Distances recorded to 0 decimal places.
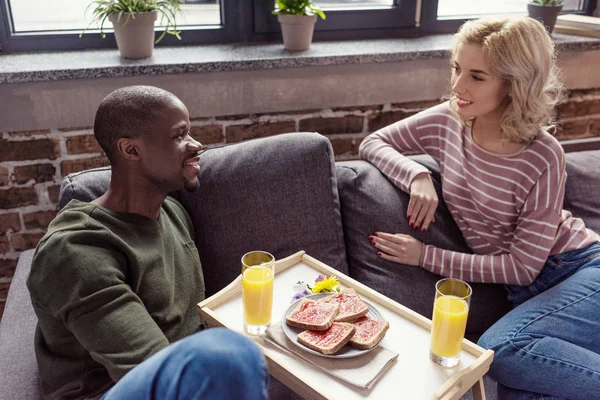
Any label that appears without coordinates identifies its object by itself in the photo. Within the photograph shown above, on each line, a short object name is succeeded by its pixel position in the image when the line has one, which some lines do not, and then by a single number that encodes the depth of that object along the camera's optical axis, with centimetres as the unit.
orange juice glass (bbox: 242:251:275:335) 128
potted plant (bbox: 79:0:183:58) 196
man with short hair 118
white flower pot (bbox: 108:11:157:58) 197
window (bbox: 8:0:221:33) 211
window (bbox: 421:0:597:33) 247
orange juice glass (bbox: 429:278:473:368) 122
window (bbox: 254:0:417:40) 237
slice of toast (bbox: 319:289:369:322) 128
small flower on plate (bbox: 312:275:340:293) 142
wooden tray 116
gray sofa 165
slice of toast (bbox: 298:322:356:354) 120
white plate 120
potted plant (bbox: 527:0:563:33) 238
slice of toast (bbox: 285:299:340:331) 124
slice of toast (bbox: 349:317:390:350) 121
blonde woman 152
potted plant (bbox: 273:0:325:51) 212
